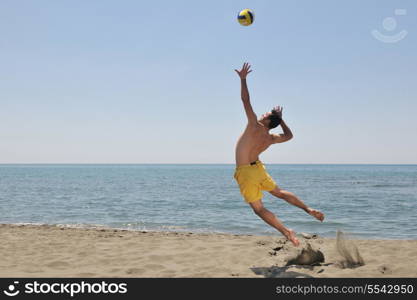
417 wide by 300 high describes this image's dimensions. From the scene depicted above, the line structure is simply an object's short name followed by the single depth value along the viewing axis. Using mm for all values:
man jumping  5996
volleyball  7148
